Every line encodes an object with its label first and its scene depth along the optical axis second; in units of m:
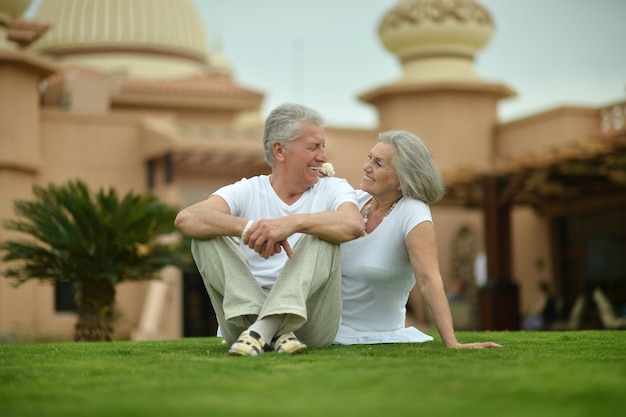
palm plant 11.10
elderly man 5.50
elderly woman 6.05
